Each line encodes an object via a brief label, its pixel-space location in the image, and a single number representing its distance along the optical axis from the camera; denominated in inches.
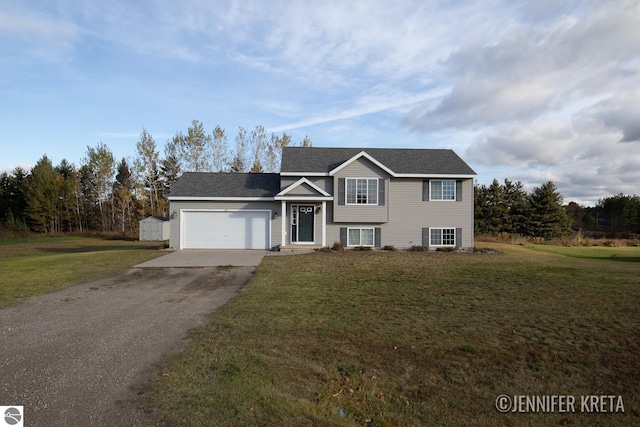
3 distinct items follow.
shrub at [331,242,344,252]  787.2
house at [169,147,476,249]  819.4
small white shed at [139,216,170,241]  1301.7
